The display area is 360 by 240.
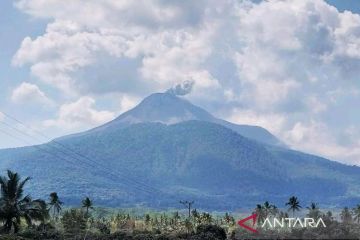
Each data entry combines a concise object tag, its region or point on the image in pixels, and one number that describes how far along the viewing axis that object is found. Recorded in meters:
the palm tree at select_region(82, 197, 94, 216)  186.14
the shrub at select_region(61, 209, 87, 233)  140.27
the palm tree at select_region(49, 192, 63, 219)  179.12
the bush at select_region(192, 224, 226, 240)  91.11
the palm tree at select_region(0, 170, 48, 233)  99.88
